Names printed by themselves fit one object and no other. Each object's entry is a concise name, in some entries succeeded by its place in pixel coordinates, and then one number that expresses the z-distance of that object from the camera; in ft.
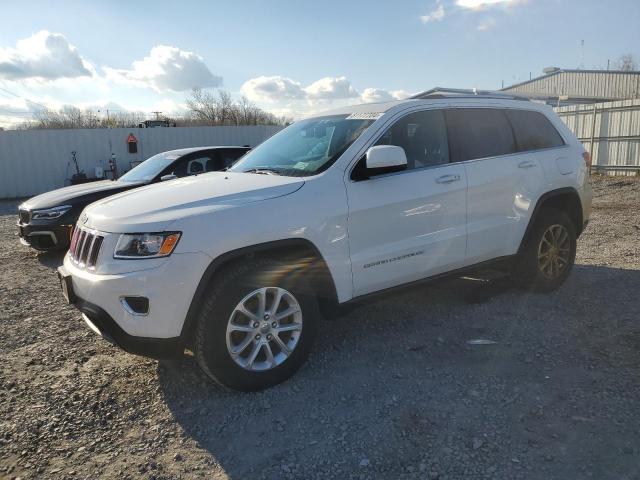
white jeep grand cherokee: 9.59
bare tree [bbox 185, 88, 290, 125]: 136.87
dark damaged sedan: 23.11
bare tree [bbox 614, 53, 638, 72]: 167.25
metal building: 108.47
